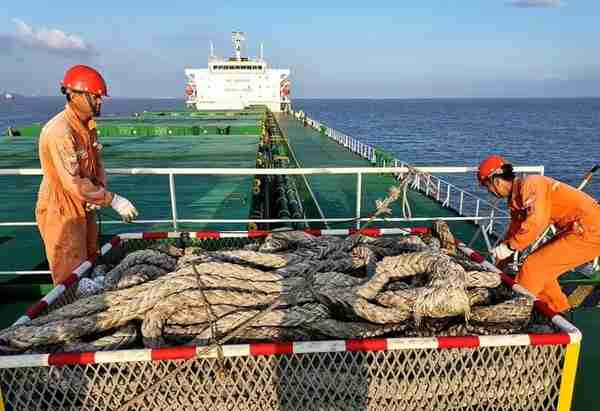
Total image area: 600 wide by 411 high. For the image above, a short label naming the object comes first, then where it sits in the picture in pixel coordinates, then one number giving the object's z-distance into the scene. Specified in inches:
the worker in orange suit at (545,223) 134.3
